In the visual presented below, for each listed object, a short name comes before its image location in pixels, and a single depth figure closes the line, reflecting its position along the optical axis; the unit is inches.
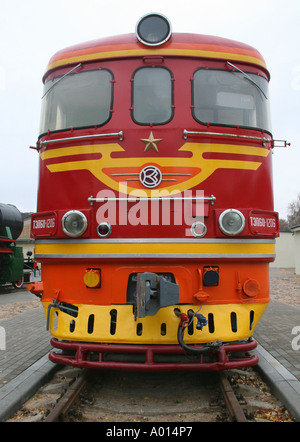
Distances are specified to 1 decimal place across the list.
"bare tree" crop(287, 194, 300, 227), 2610.7
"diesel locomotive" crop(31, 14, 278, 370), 152.4
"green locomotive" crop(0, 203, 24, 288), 559.8
